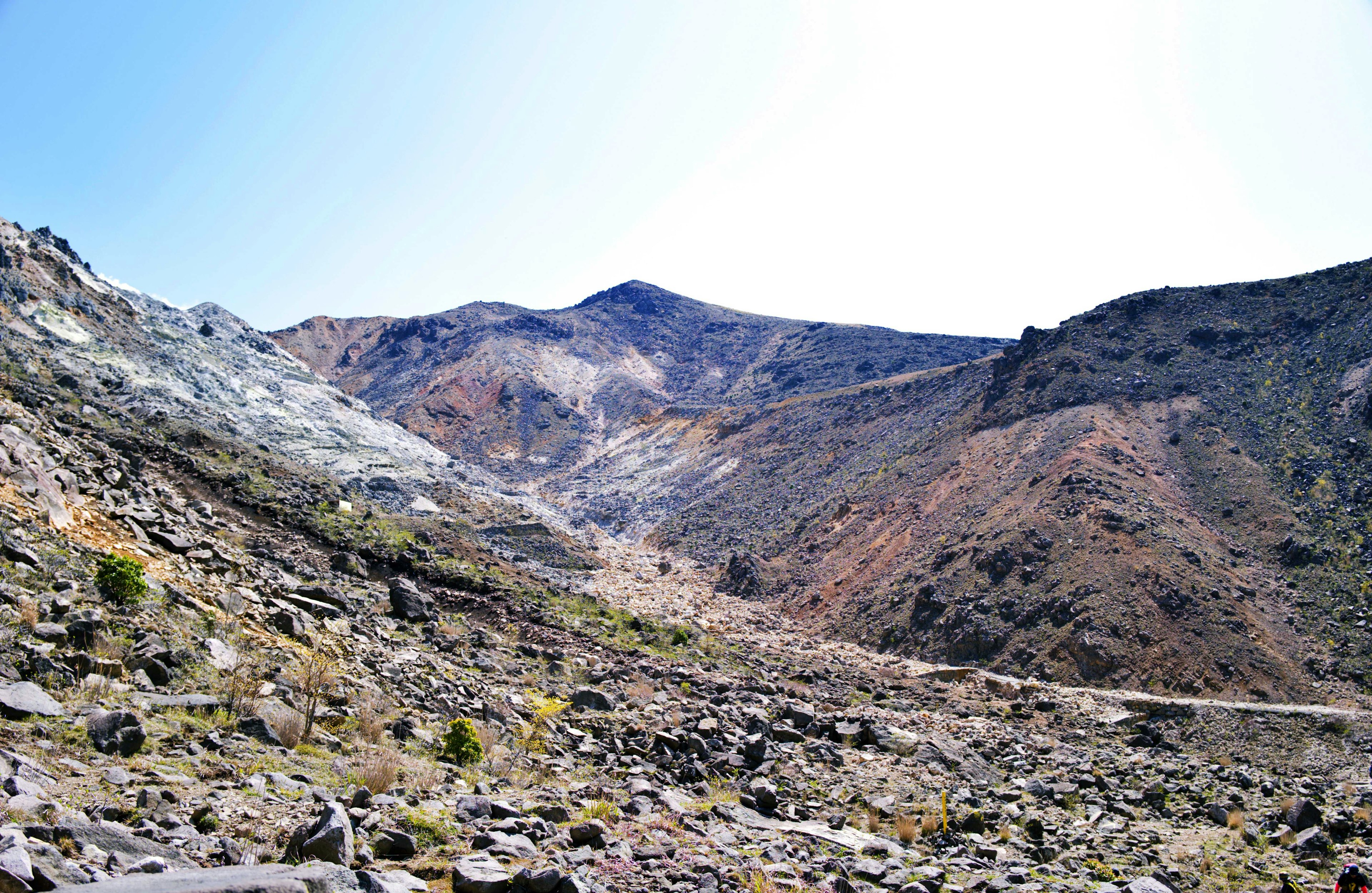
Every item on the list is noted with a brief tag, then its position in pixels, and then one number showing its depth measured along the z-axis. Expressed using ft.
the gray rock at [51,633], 26.86
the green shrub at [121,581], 32.94
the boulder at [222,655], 31.76
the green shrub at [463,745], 31.73
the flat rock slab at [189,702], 26.21
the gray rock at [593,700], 45.47
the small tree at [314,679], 31.04
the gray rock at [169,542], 44.65
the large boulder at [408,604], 57.11
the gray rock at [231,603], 38.91
